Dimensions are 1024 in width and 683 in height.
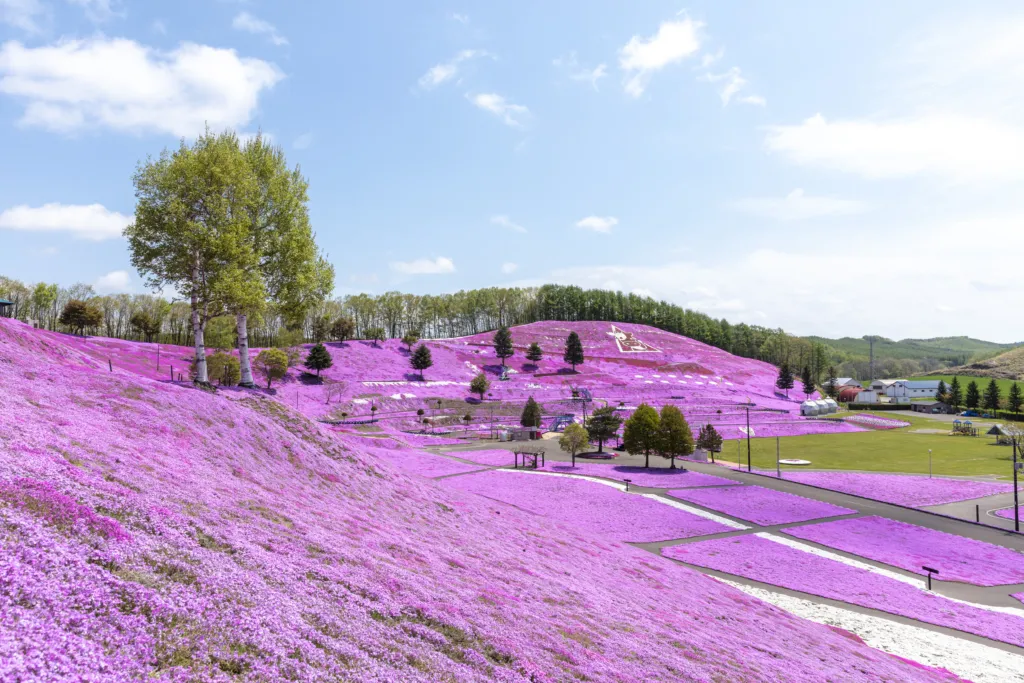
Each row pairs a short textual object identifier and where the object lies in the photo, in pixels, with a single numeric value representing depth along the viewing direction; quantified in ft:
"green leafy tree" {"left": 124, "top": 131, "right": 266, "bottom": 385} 117.91
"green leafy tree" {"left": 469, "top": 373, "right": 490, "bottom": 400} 335.67
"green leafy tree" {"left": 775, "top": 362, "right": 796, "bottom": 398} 466.70
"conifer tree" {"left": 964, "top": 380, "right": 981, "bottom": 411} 458.50
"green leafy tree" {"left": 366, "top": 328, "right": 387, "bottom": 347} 402.91
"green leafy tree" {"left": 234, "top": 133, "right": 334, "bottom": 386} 134.62
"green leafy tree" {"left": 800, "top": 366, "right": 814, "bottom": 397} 472.03
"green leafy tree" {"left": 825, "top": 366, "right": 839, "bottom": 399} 550.03
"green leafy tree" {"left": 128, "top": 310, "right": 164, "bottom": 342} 330.95
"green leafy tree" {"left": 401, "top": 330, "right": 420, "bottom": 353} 404.36
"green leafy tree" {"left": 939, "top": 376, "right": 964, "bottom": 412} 478.59
